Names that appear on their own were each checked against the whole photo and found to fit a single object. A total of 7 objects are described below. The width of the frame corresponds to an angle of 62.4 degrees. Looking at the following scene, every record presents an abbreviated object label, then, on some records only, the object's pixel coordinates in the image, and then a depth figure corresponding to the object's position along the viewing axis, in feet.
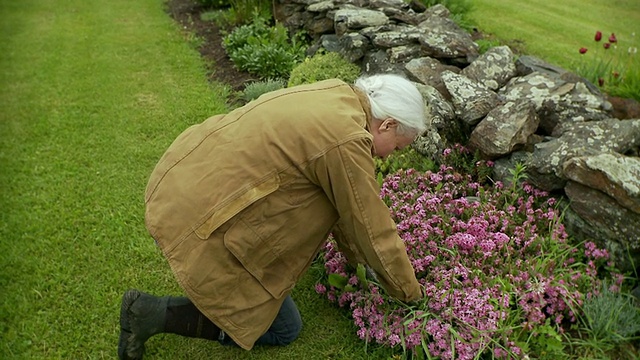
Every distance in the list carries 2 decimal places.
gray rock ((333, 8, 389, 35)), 20.48
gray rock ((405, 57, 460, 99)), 16.20
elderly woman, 7.88
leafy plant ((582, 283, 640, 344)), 10.16
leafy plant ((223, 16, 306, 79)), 21.67
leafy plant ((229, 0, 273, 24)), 27.27
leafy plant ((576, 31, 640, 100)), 17.29
